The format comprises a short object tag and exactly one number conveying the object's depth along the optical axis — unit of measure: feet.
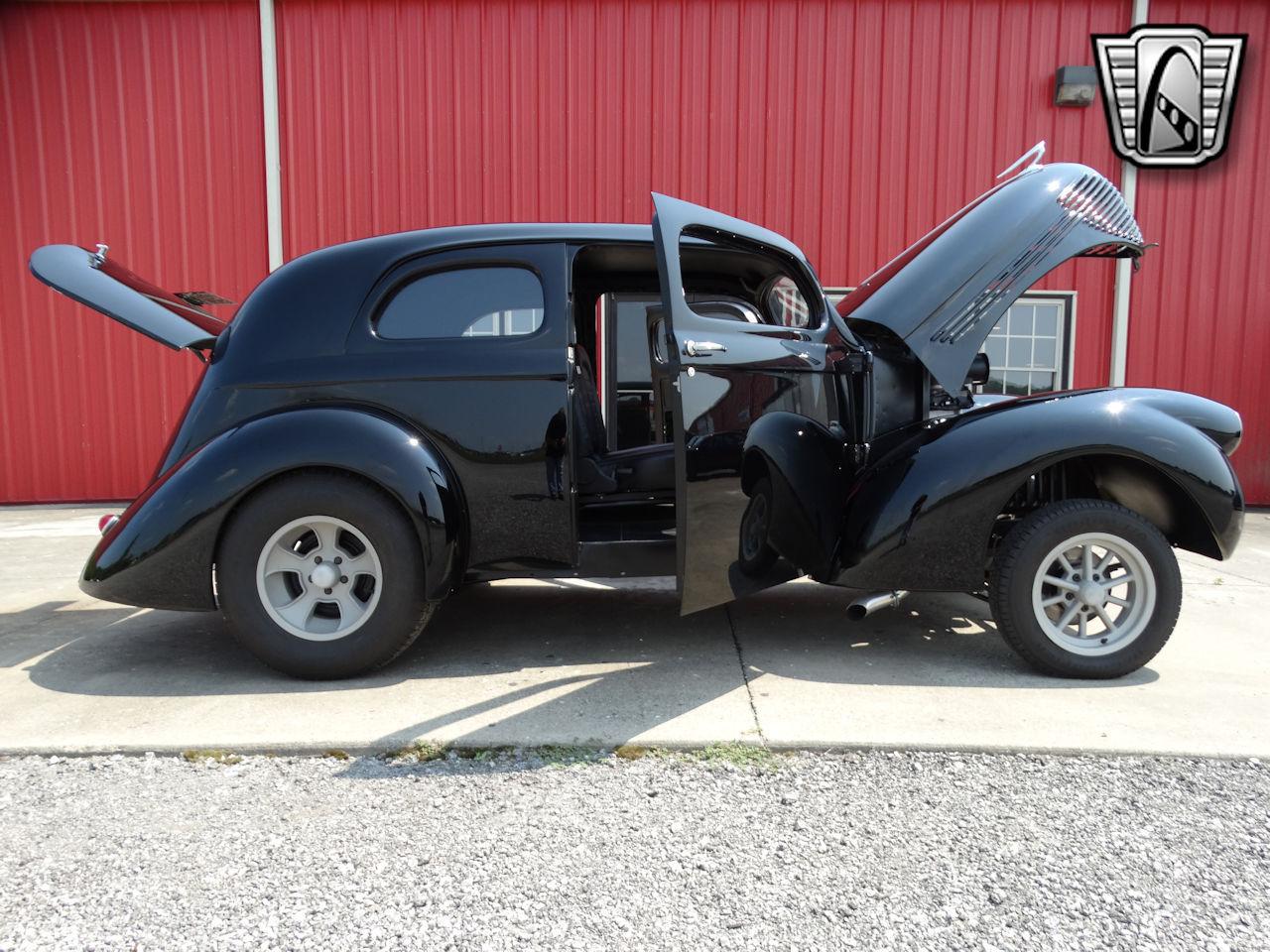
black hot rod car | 9.07
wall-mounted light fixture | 22.84
